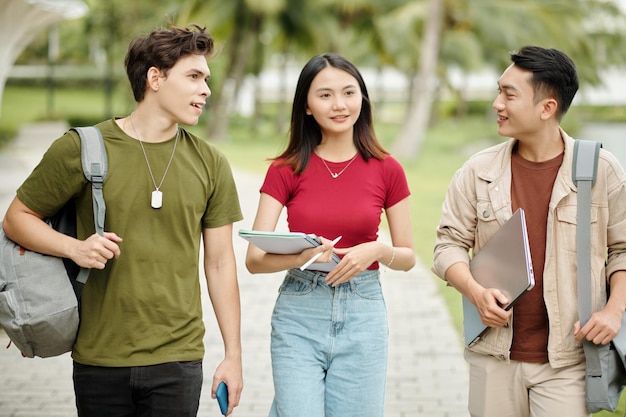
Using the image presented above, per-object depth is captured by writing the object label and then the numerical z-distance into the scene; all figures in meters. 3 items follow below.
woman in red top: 6.21
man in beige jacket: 5.94
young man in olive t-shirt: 5.60
